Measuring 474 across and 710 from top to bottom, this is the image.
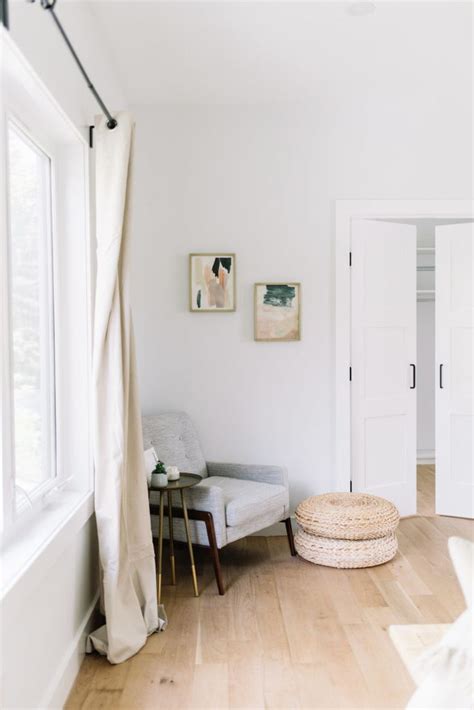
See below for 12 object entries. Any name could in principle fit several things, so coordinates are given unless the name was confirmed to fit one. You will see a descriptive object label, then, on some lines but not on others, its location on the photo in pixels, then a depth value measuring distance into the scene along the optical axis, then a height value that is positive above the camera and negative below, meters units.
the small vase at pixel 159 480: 3.46 -0.70
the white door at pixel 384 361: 4.60 -0.15
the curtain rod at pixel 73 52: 2.15 +1.04
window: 2.13 +0.11
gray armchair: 3.56 -0.84
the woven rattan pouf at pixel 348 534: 3.85 -1.09
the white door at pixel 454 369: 4.82 -0.21
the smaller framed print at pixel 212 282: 4.47 +0.38
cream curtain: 2.80 -0.23
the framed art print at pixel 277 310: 4.48 +0.19
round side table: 3.43 -0.86
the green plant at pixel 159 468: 3.54 -0.65
